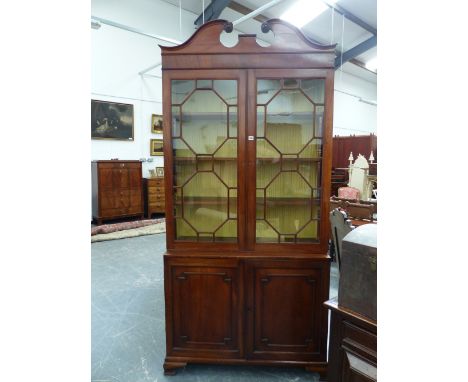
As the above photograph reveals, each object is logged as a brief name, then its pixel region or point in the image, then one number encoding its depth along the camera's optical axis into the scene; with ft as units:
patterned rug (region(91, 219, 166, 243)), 15.48
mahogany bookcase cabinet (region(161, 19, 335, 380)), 5.63
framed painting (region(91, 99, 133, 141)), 17.98
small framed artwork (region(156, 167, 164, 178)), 20.68
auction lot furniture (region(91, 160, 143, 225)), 16.96
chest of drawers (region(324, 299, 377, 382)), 3.47
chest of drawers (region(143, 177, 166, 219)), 19.43
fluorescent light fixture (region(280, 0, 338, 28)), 16.74
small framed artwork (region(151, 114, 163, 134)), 20.51
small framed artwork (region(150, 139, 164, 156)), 20.74
